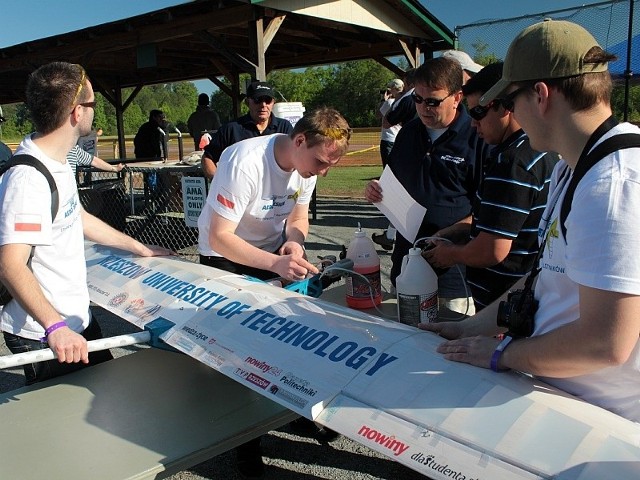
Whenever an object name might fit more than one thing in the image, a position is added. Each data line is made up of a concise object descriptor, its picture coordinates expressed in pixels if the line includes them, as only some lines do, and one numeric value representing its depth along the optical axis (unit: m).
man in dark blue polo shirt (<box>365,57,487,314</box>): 2.78
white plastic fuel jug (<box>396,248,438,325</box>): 2.25
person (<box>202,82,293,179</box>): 5.68
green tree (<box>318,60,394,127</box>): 50.20
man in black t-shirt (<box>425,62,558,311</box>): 2.14
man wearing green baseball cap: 1.16
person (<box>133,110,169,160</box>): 10.89
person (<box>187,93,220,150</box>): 10.44
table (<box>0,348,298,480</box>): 1.68
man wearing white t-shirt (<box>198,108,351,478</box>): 2.67
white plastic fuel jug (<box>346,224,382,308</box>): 2.66
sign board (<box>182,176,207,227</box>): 6.59
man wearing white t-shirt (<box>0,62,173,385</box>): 1.98
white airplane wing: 1.29
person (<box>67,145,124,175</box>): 7.16
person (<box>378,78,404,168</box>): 7.99
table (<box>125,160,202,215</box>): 7.32
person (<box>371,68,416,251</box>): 5.44
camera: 1.56
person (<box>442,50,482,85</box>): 3.15
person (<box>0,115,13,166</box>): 6.00
